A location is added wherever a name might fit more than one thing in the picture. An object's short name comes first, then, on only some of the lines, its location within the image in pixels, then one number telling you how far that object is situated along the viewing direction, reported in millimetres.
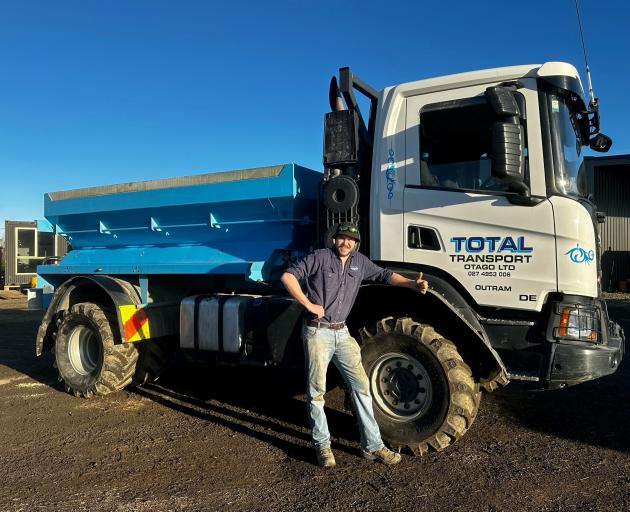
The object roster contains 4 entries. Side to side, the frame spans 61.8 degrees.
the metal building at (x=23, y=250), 19344
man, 4023
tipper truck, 3922
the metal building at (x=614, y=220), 18688
